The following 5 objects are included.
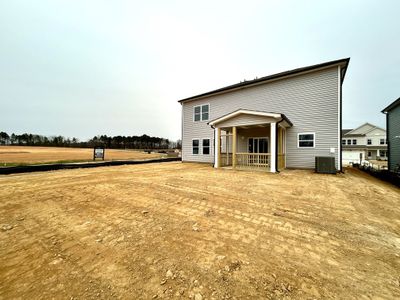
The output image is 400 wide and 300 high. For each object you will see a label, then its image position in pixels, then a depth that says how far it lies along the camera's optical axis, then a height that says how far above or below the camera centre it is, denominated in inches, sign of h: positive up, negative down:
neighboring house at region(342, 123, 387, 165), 1309.1 +97.2
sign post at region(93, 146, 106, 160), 681.6 -1.7
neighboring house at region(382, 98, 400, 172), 473.1 +63.2
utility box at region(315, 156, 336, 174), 371.9 -27.7
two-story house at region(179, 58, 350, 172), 396.8 +88.2
